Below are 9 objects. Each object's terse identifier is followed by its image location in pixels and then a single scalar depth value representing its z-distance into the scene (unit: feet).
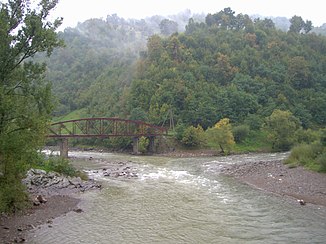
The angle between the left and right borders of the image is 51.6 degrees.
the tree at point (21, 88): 57.36
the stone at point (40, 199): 83.97
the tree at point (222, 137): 237.25
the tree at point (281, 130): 248.73
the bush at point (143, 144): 272.10
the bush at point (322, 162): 115.70
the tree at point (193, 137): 259.19
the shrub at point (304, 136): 249.34
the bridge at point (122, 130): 235.81
